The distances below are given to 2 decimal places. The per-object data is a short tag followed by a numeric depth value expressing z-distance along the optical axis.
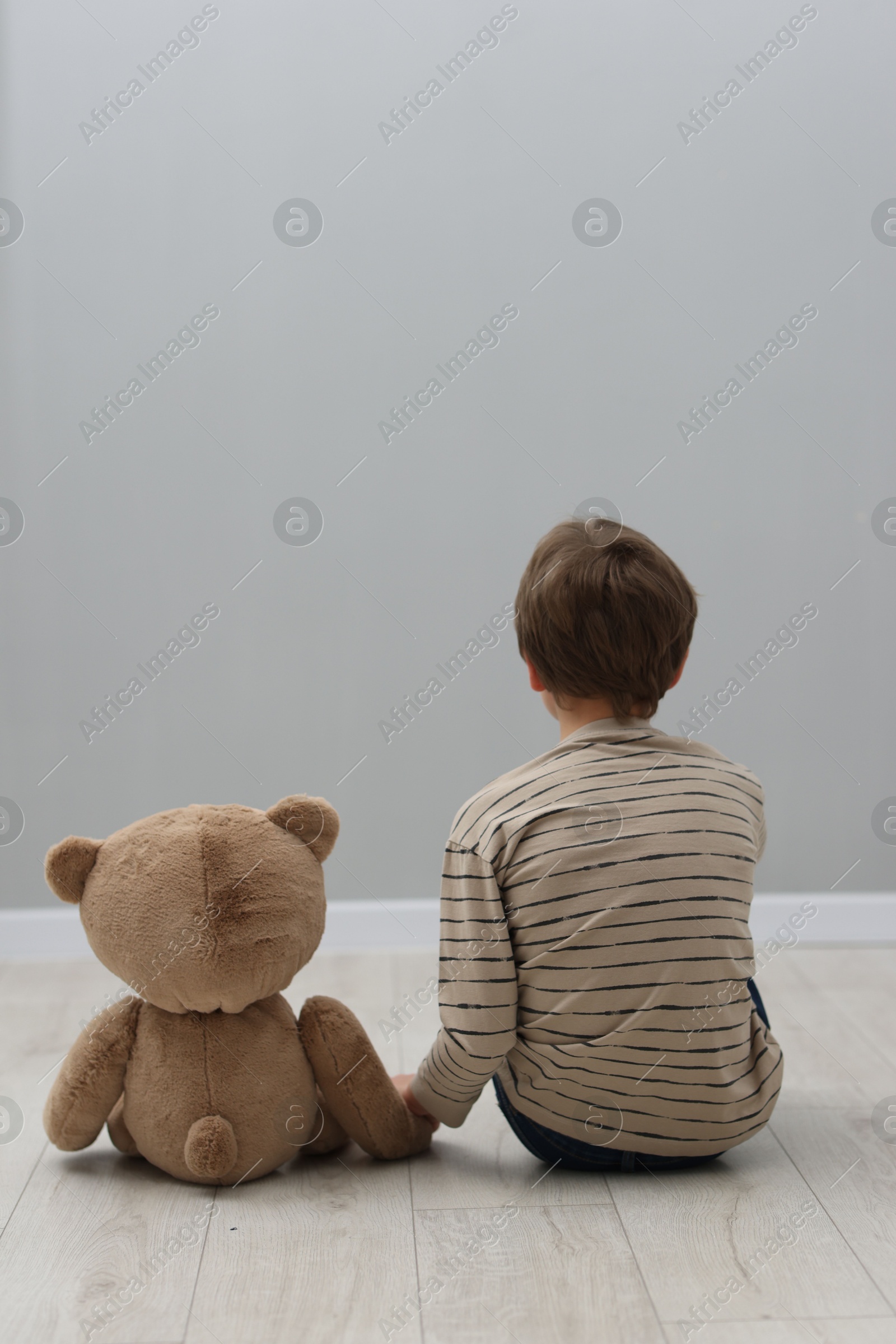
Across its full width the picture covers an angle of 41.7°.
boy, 1.10
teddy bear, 1.13
